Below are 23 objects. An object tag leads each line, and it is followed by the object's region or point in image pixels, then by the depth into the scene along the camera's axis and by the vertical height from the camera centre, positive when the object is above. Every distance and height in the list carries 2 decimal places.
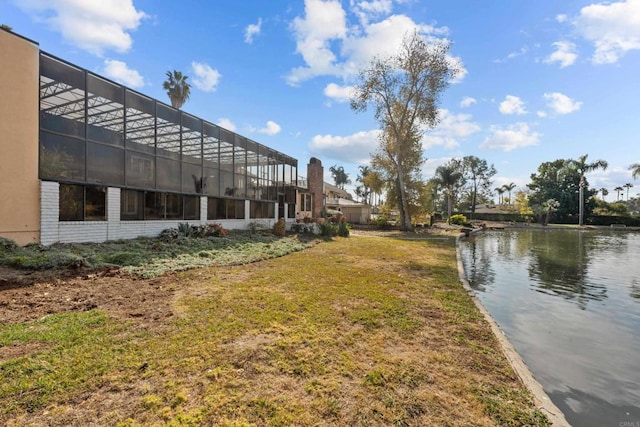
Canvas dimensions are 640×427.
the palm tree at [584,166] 47.19 +8.08
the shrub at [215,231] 14.16 -1.09
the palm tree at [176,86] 28.83 +12.25
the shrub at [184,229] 13.14 -0.95
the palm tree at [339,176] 87.78 +10.56
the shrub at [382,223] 29.25 -1.19
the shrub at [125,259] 8.17 -1.49
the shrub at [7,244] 7.89 -1.06
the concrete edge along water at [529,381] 2.60 -1.83
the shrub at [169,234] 12.34 -1.14
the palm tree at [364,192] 75.79 +5.07
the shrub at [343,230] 19.98 -1.34
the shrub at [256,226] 18.22 -1.08
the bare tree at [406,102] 24.81 +10.26
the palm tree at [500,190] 78.94 +6.16
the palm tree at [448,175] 43.81 +5.66
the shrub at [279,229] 17.80 -1.18
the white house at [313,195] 25.36 +1.37
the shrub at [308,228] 20.01 -1.26
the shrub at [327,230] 19.45 -1.31
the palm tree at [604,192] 57.53 +4.59
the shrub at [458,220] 37.44 -0.98
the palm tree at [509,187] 76.74 +6.97
